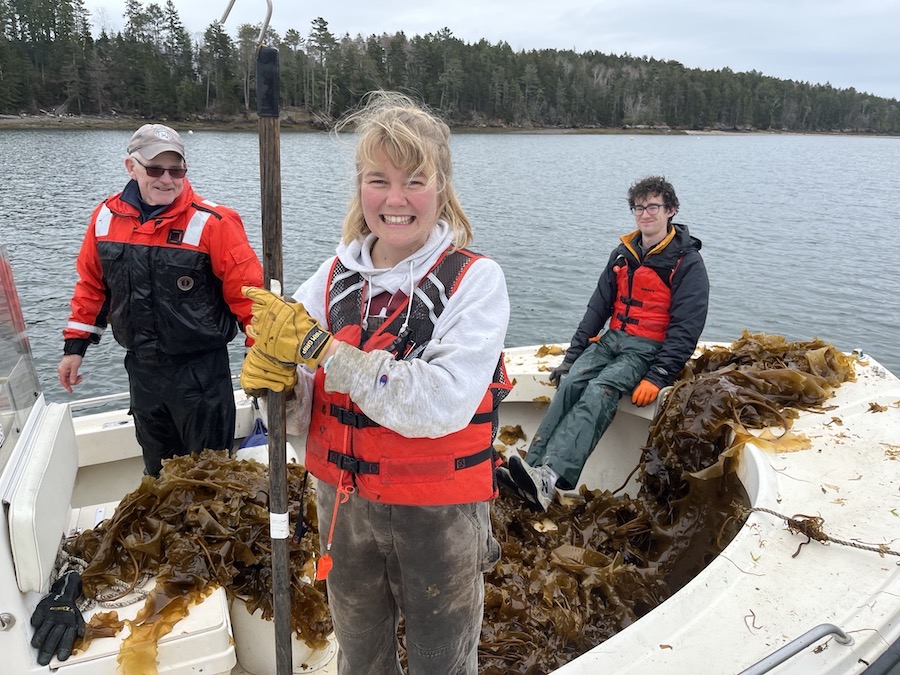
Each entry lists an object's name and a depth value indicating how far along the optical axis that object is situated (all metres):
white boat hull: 1.83
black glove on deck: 1.73
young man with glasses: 3.69
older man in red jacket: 2.82
